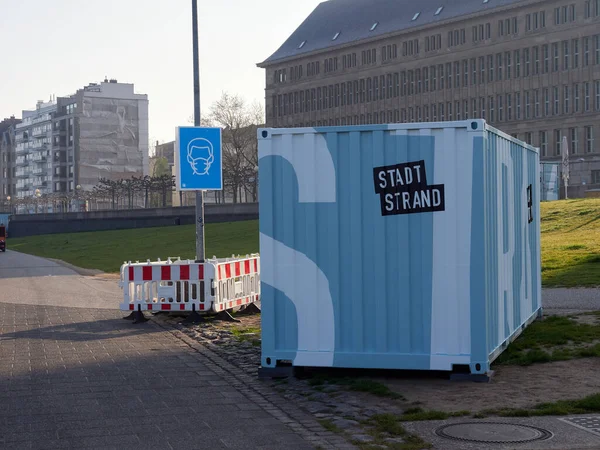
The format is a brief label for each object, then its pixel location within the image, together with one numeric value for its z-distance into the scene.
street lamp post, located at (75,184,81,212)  116.31
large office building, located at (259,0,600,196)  100.06
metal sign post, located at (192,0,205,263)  20.26
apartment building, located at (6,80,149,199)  156.00
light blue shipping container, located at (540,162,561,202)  66.62
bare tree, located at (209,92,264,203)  110.75
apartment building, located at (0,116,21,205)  186.38
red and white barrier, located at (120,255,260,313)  18.22
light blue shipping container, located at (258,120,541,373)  10.80
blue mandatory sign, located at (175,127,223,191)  18.86
